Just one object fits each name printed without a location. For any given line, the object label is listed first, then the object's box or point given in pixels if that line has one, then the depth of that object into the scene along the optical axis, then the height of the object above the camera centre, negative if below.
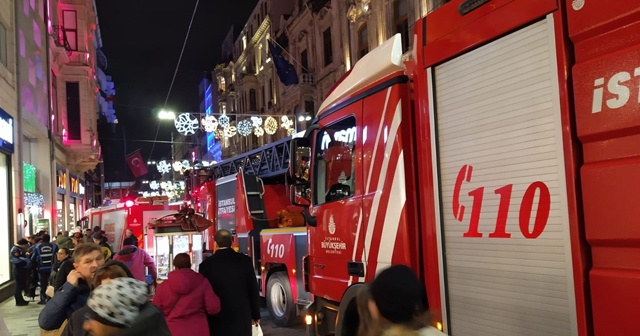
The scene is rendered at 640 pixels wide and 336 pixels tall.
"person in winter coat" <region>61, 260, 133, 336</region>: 2.96 -0.42
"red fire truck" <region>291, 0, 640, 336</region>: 2.64 +0.15
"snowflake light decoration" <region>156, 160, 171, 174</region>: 34.31 +2.89
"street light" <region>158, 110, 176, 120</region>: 17.39 +3.23
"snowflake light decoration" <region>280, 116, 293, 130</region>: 20.17 +3.17
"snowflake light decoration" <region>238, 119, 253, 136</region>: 19.19 +2.92
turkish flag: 34.72 +3.24
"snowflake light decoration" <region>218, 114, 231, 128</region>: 18.59 +3.13
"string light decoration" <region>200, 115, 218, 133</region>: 18.67 +3.08
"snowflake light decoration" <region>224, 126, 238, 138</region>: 19.67 +2.92
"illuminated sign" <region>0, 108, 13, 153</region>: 14.04 +2.47
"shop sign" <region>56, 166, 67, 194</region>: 25.38 +1.84
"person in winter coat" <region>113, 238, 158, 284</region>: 7.81 -0.76
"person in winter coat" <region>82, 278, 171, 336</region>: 2.19 -0.43
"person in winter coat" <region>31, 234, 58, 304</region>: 11.93 -0.96
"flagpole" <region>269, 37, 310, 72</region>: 31.04 +8.85
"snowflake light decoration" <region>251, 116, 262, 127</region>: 19.13 +3.13
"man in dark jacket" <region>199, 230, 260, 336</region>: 4.87 -0.75
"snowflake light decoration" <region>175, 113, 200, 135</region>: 16.61 +2.76
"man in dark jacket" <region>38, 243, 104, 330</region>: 3.53 -0.52
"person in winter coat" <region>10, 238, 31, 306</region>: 11.98 -1.16
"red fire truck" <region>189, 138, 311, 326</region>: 8.41 -0.27
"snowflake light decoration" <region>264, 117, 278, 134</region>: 18.92 +2.90
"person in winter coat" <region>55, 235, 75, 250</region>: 8.74 -0.48
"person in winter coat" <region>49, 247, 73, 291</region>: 4.55 -0.51
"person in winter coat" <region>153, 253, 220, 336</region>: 4.35 -0.79
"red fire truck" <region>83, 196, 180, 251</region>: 18.00 -0.13
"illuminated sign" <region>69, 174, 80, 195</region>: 29.91 +1.87
